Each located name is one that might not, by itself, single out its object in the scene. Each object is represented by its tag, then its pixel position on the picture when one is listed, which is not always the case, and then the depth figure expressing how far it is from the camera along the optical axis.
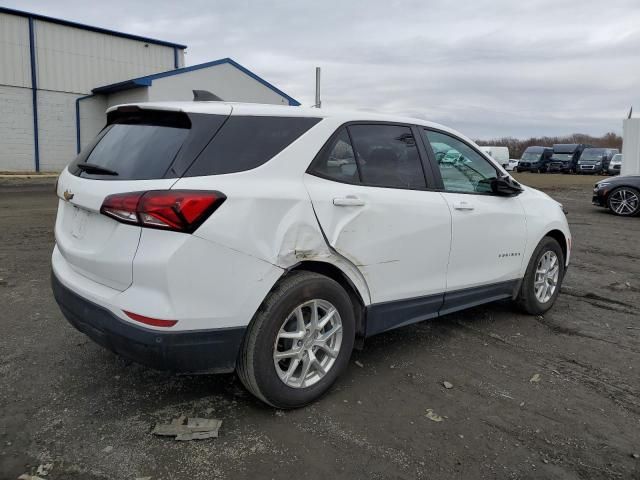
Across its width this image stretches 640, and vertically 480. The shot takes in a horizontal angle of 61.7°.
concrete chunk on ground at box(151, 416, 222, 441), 2.89
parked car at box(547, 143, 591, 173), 38.19
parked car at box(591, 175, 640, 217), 13.20
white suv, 2.68
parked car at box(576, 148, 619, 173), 37.06
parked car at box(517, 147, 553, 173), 39.41
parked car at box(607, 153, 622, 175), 36.03
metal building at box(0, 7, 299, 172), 21.36
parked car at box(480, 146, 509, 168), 41.52
